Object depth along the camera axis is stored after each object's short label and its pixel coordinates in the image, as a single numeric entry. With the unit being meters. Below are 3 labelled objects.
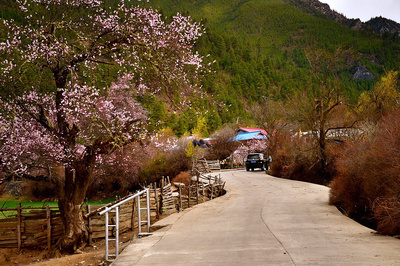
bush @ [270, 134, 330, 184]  31.87
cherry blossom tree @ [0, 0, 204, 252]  12.54
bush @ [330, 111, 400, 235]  9.83
